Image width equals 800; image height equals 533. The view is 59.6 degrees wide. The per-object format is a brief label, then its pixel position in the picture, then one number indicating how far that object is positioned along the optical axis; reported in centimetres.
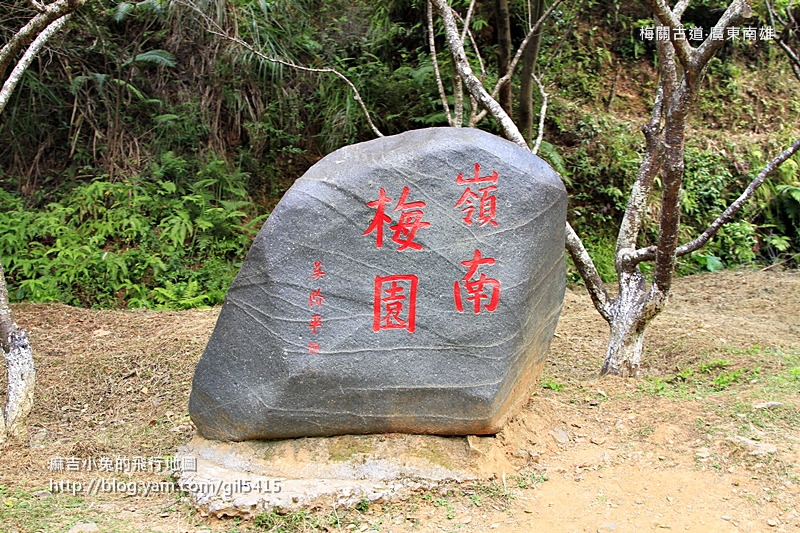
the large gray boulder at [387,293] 344
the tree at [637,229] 421
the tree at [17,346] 393
